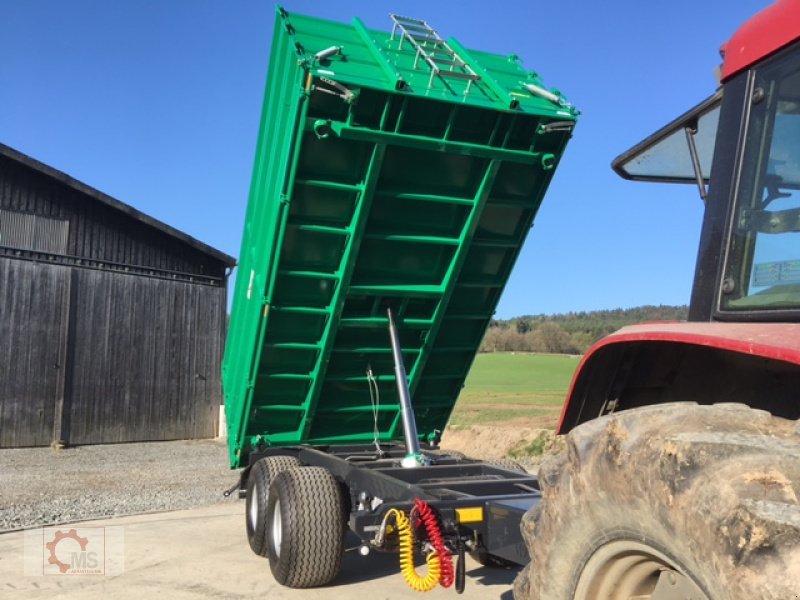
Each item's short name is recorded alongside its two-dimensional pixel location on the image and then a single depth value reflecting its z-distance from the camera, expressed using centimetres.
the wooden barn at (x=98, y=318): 1525
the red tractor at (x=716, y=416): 179
